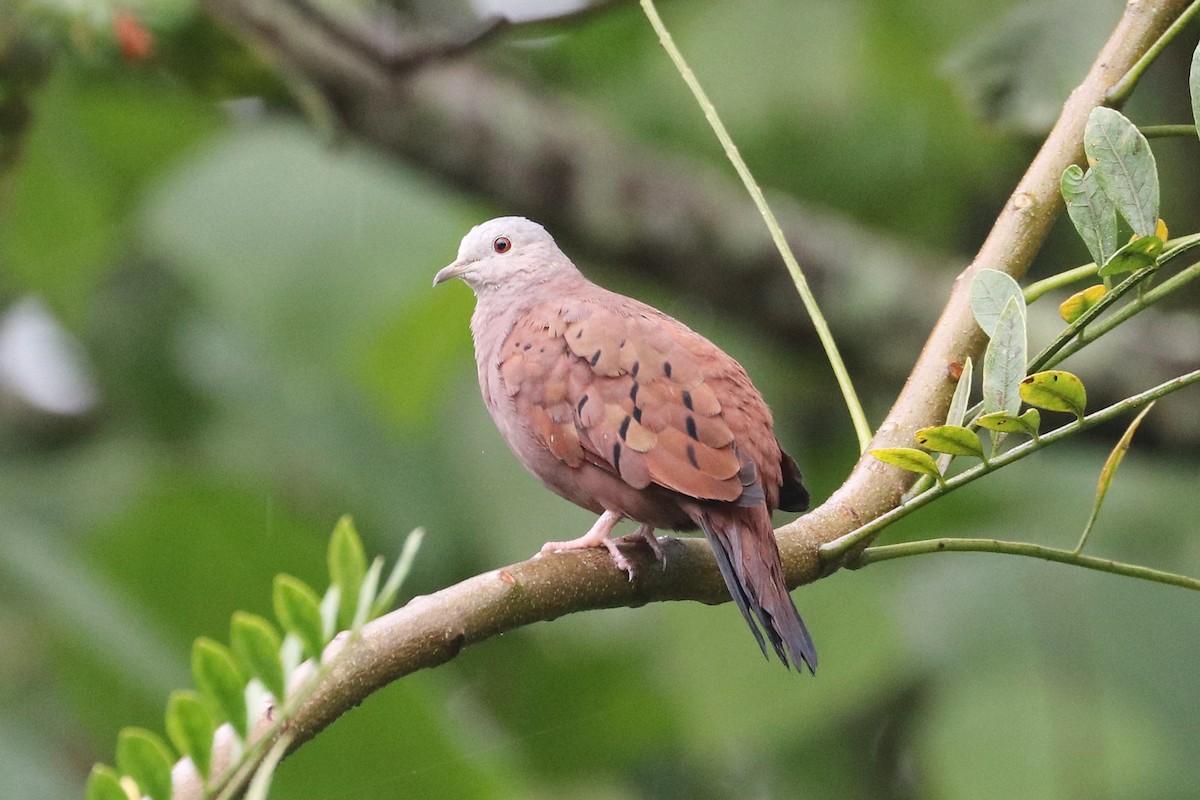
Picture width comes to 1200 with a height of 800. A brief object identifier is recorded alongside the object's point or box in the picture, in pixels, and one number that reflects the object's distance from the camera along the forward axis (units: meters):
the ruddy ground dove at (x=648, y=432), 4.63
